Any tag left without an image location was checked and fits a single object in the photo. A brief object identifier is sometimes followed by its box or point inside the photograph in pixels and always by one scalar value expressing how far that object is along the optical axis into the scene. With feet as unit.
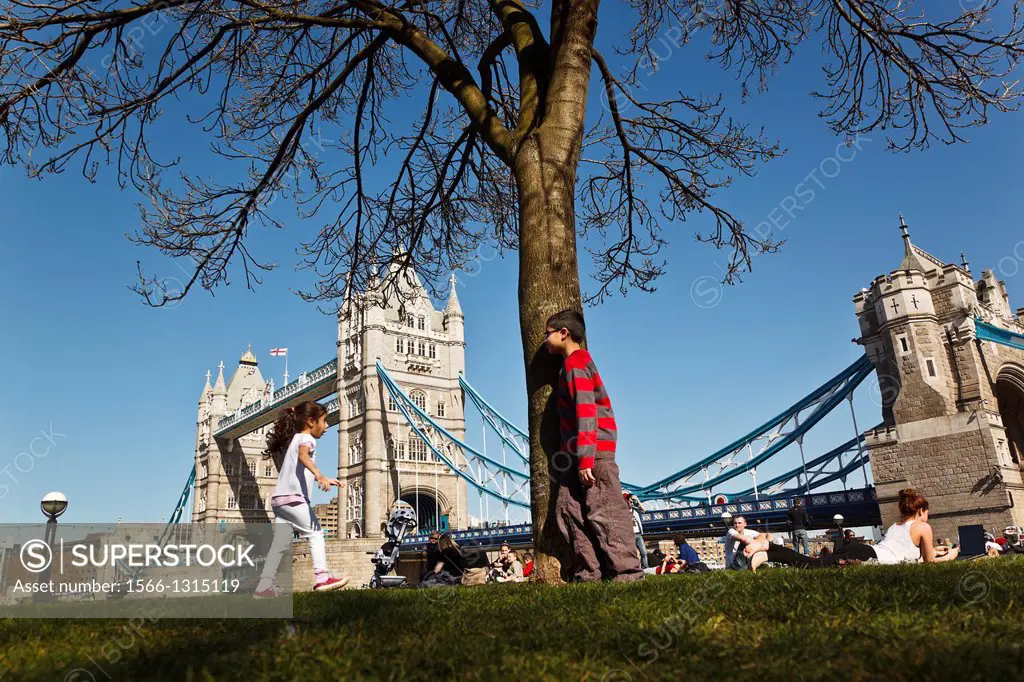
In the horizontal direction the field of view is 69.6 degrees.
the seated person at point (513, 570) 40.36
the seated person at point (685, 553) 34.09
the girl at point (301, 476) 12.28
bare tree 17.43
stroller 25.36
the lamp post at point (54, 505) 38.73
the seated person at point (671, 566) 34.29
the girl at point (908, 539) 17.94
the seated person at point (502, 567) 40.01
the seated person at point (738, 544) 22.36
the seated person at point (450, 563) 24.68
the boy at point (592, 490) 14.06
